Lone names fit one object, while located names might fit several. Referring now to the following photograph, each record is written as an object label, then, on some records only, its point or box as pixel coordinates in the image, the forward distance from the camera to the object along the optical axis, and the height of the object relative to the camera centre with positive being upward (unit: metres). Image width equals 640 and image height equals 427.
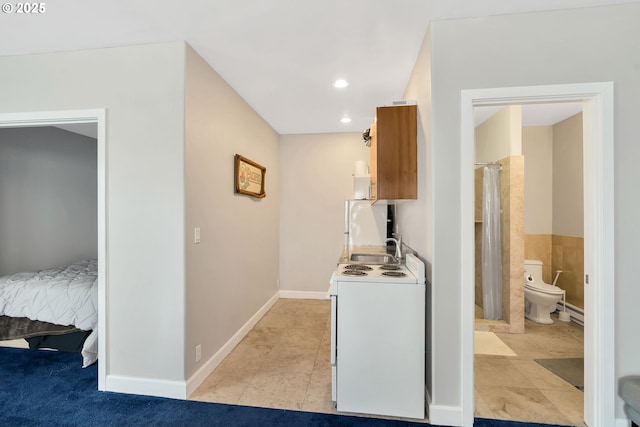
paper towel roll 4.12 +0.62
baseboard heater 3.50 -1.17
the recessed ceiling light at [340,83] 2.80 +1.23
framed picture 3.06 +0.41
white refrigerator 4.21 -0.16
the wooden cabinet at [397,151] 2.29 +0.48
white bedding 2.71 -0.81
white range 1.95 -0.85
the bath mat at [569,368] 2.36 -1.30
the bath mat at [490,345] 2.88 -1.32
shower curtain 3.56 -0.40
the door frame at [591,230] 1.75 -0.10
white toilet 3.42 -0.93
